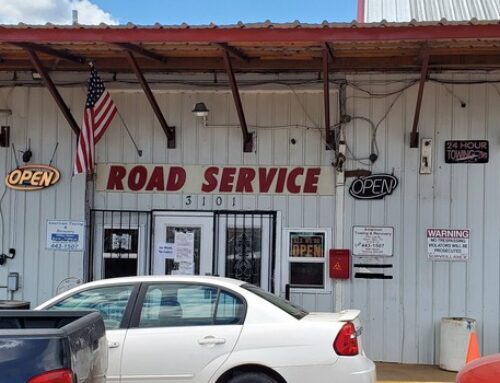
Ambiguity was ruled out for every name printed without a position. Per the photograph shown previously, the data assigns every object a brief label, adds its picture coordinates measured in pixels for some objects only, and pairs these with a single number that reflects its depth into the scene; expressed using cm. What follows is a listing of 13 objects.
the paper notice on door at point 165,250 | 1010
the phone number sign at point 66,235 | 1016
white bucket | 892
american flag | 935
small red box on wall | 959
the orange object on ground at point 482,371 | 417
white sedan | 608
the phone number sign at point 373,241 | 959
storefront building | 945
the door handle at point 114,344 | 619
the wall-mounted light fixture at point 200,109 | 957
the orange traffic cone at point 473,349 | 795
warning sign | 945
